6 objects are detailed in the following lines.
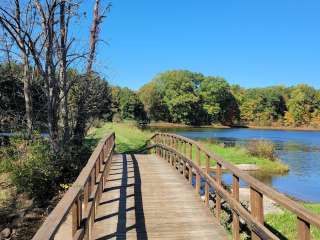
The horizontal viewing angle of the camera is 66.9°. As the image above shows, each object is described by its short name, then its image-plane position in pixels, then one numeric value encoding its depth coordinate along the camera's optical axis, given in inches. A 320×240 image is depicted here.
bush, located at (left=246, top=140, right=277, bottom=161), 638.9
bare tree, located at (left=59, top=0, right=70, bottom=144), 300.5
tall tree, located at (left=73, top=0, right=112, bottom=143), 347.6
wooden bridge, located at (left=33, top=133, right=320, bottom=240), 101.2
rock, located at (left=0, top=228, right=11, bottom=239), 213.4
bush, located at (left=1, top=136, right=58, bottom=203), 255.4
